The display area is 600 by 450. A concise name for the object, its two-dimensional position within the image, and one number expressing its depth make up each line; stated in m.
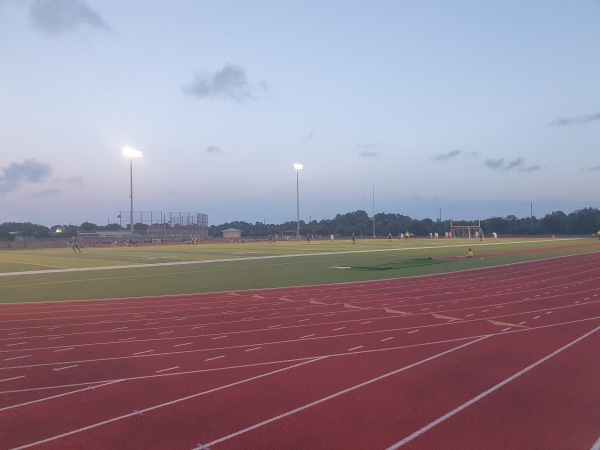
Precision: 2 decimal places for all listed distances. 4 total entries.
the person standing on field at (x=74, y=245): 48.11
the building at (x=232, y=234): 95.93
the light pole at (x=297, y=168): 71.00
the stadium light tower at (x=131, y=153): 58.17
